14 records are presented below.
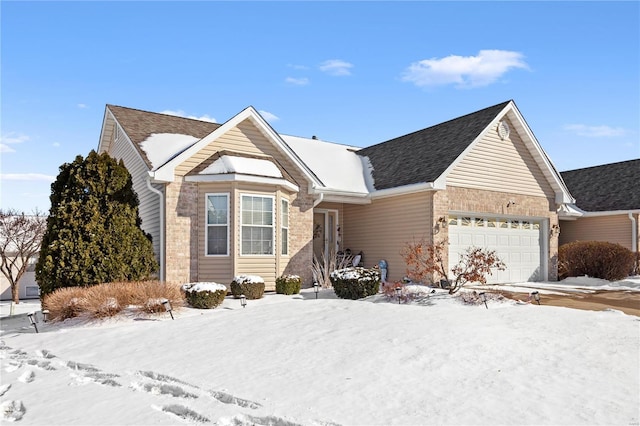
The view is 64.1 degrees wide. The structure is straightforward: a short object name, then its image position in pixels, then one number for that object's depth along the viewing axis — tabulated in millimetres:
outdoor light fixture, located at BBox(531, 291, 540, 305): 11789
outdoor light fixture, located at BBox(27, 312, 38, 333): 11150
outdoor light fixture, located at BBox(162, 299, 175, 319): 11355
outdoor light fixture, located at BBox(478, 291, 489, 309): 11238
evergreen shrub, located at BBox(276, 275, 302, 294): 14680
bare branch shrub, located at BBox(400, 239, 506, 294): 12609
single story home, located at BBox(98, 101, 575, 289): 14828
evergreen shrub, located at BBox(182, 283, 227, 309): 12258
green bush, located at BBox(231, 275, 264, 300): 13648
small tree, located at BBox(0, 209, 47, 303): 26175
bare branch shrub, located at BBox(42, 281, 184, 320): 11133
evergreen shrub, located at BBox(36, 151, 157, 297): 12250
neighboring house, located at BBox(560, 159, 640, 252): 22984
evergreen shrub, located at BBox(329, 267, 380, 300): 13109
